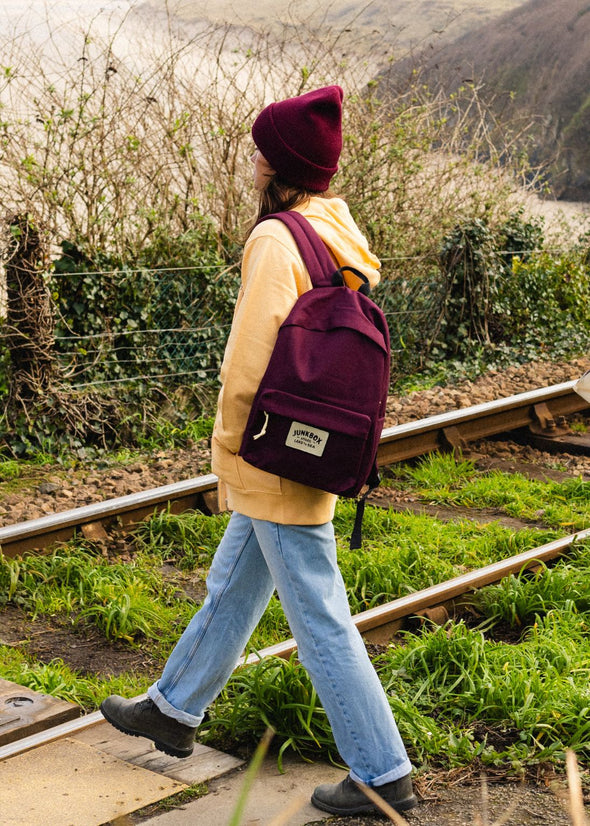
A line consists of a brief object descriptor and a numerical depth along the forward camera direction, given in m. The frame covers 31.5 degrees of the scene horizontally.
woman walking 3.09
